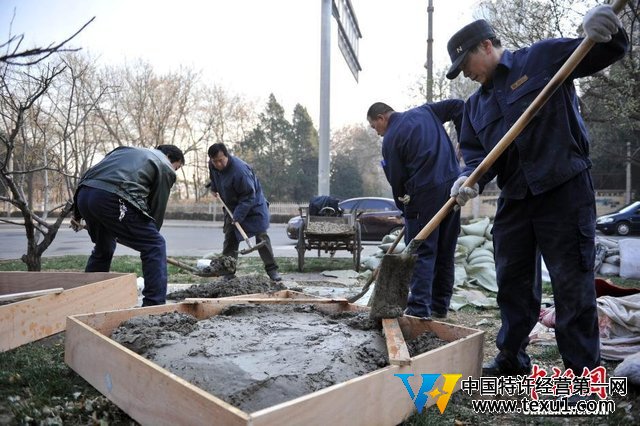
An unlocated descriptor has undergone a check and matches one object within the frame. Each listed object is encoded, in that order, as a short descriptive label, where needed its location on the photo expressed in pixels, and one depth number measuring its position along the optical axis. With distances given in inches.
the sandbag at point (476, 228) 304.3
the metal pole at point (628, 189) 1030.0
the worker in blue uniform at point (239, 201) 237.0
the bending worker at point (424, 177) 158.1
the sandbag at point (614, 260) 282.8
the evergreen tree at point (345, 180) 1397.6
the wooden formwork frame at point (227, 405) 61.8
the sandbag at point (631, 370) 92.7
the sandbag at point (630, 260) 269.7
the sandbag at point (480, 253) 264.7
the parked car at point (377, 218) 527.5
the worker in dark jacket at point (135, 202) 142.6
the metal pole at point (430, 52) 588.8
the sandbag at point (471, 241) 284.2
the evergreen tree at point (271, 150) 1390.3
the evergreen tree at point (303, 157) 1403.8
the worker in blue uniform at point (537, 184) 88.8
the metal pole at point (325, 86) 421.4
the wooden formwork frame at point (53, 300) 118.6
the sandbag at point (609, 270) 279.3
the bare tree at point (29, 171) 165.0
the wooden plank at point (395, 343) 79.6
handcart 306.8
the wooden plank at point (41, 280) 156.9
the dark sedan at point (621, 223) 672.4
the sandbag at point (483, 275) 231.8
